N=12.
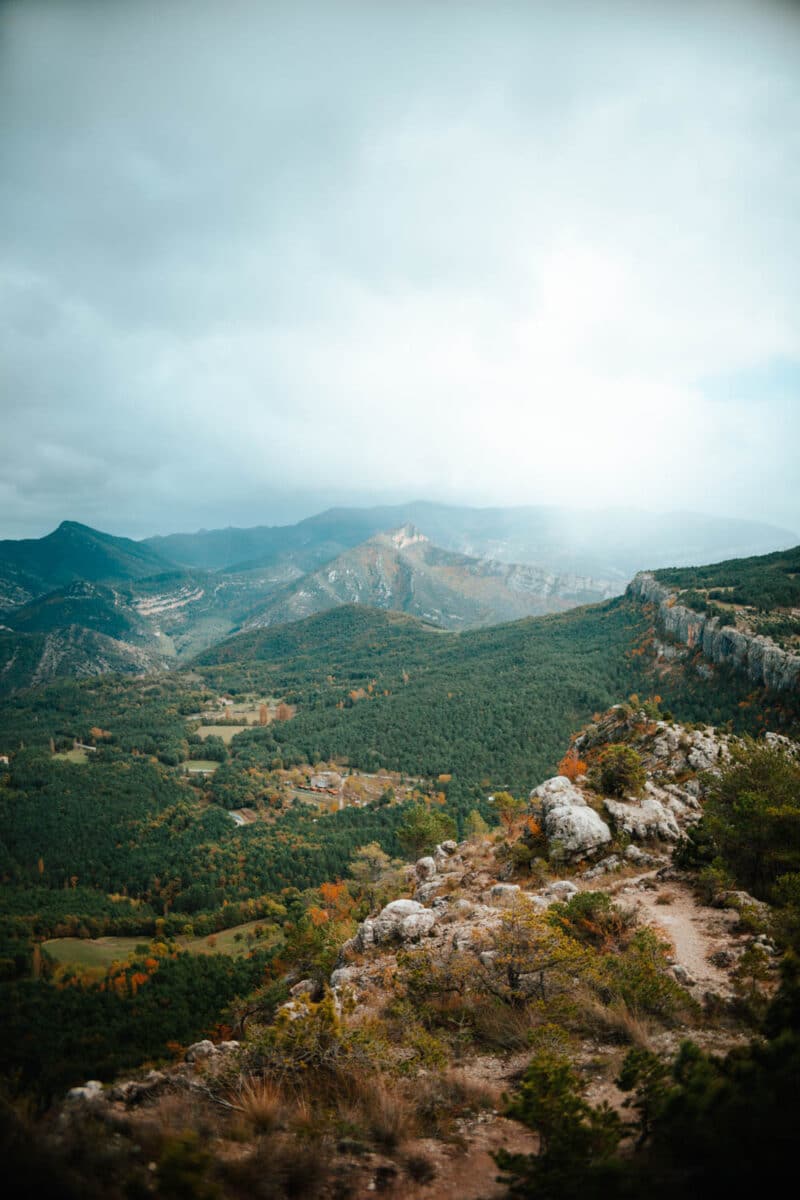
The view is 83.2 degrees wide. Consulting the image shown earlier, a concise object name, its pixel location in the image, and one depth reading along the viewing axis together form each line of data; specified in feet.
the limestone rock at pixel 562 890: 74.08
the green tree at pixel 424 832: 153.58
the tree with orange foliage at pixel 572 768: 126.21
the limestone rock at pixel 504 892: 75.25
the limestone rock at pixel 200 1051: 50.98
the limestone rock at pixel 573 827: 87.40
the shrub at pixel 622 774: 102.22
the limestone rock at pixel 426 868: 102.88
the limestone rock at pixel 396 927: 70.90
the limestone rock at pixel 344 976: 63.31
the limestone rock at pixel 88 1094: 36.20
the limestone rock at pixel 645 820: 90.84
